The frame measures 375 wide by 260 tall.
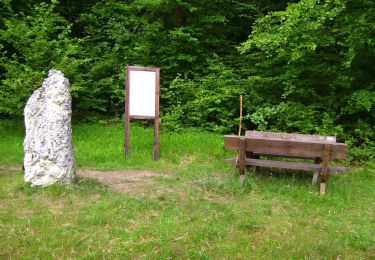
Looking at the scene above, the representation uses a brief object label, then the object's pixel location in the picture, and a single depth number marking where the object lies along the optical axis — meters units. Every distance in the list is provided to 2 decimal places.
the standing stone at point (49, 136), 6.49
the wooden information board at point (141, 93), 9.22
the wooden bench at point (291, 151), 6.74
